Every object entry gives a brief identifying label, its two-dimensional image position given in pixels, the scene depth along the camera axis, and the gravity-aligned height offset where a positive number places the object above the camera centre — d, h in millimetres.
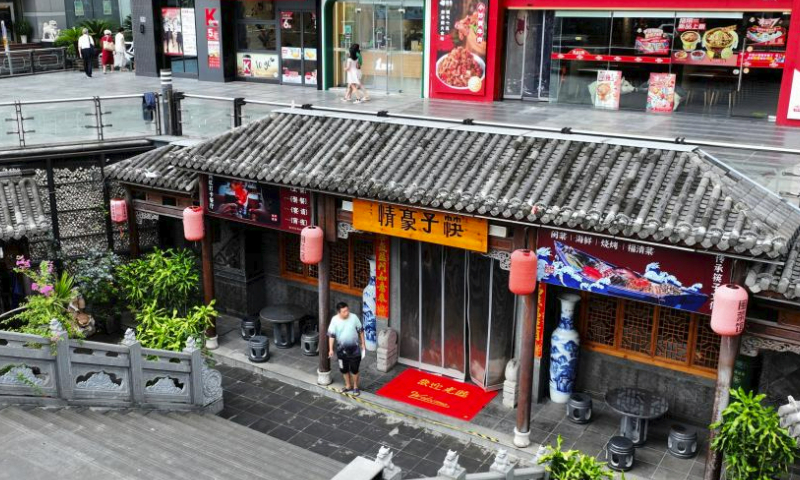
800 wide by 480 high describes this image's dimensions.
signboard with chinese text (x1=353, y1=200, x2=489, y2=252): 11055 -2745
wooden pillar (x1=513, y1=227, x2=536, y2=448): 10852 -4509
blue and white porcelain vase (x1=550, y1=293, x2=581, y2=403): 12016 -4743
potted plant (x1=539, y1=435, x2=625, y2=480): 8305 -4493
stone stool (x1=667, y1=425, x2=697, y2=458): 10930 -5520
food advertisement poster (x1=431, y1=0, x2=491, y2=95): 20031 -399
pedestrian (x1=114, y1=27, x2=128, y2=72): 27859 -876
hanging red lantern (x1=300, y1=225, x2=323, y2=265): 12375 -3297
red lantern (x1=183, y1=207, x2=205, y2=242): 13859 -3334
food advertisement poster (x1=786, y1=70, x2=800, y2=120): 16984 -1439
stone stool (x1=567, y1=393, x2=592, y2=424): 11852 -5496
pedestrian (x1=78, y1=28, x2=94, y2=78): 25000 -706
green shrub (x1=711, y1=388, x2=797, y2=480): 8719 -4443
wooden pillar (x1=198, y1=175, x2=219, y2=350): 14266 -4268
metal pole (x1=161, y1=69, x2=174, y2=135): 16406 -1356
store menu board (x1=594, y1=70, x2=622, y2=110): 19344 -1379
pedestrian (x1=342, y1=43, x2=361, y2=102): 19766 -1084
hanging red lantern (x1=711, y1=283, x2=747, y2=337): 8969 -3078
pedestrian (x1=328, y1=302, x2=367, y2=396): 12523 -4756
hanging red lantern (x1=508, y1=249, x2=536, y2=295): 10334 -3085
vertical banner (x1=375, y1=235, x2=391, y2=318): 13664 -4175
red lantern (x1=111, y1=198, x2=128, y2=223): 15312 -3436
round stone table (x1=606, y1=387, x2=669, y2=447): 11023 -5149
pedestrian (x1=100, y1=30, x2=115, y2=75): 27466 -813
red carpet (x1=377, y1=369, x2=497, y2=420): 12531 -5808
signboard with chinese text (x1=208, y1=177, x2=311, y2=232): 12875 -2863
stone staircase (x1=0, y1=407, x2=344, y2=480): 9109 -5070
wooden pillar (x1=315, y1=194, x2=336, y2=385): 12531 -3912
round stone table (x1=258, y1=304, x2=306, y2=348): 14500 -5189
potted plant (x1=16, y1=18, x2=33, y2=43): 35000 -110
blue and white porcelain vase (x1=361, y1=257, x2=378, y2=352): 14180 -5060
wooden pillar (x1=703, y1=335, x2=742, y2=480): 9523 -4181
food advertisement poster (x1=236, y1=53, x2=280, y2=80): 25016 -1157
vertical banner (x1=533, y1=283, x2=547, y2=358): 12055 -4300
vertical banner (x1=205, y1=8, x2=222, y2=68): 25375 -255
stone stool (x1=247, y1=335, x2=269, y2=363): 14109 -5550
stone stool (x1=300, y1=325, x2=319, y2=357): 14227 -5490
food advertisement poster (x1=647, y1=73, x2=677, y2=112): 18766 -1414
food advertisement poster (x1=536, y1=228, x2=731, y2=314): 9531 -2909
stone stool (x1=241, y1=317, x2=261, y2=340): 15039 -5508
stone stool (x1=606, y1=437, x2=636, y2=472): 10602 -5511
